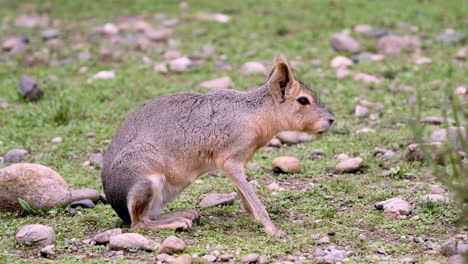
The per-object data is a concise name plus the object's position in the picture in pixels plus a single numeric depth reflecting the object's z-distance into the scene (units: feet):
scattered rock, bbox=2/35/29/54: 74.08
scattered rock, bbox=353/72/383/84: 62.14
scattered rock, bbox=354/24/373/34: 73.20
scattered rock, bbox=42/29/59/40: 77.05
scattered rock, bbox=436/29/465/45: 70.74
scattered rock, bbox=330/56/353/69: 65.87
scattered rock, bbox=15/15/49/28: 83.02
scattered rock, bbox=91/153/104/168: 48.12
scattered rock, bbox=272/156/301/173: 45.68
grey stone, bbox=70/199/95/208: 40.52
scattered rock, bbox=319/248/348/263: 31.24
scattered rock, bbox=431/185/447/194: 40.01
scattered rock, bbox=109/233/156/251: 33.24
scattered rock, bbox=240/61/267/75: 64.49
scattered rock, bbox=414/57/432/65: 65.82
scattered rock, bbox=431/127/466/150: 46.57
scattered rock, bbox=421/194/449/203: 38.20
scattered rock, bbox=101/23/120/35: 77.56
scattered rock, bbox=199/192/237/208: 40.98
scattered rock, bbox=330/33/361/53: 69.21
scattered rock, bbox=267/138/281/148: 51.49
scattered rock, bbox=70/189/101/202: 40.86
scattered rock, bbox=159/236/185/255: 32.35
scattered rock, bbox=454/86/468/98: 56.50
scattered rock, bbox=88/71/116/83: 64.65
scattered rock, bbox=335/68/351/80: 63.36
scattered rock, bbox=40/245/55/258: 33.01
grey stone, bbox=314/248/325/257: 32.27
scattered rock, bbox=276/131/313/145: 51.72
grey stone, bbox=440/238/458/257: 31.32
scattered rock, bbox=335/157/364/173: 45.13
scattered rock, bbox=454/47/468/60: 66.80
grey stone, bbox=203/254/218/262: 31.86
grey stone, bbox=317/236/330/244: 33.68
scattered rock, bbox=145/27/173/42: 74.84
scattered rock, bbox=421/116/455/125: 52.80
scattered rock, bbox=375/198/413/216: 37.19
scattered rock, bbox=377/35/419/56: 69.30
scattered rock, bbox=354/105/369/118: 55.72
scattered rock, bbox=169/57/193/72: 66.18
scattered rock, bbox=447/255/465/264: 29.96
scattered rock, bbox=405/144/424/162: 45.57
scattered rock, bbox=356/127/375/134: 52.65
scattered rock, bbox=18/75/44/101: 59.93
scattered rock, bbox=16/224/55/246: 34.37
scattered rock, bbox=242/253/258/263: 31.63
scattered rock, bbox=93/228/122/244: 34.14
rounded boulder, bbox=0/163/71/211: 38.75
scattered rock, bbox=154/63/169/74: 66.13
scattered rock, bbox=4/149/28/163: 48.75
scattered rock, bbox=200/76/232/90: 60.66
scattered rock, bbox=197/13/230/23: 78.88
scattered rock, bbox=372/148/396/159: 47.70
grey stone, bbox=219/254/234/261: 31.94
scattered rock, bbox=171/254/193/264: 30.91
